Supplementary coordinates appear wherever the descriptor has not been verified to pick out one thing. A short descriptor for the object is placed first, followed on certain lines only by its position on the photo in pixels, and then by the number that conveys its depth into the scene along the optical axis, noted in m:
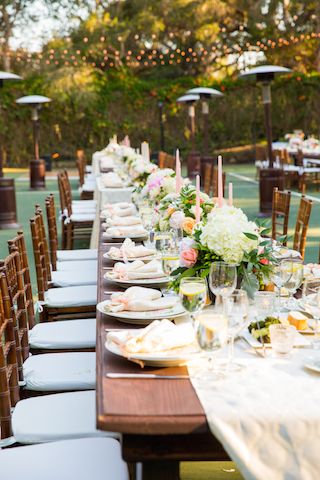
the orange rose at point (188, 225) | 3.24
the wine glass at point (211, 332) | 1.97
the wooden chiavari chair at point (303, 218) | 5.23
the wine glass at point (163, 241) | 3.28
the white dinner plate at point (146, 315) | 2.54
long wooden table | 1.81
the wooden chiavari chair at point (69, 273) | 4.75
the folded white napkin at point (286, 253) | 3.60
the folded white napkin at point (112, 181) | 8.60
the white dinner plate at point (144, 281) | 3.11
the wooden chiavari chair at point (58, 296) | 4.24
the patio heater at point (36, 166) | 17.47
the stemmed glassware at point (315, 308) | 2.33
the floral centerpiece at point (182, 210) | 3.34
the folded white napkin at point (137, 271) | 3.18
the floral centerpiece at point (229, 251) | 2.67
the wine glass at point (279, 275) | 2.73
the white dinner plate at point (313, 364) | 2.10
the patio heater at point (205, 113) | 19.28
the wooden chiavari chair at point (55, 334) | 3.46
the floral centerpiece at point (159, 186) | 4.91
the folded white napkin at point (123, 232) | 4.57
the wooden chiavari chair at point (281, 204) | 6.07
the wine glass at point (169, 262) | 2.87
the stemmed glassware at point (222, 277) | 2.48
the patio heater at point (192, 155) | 20.78
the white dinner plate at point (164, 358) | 2.11
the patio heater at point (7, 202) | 11.18
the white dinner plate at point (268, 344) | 2.31
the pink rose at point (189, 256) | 2.71
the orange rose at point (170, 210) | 3.66
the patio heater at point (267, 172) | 11.91
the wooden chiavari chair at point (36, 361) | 2.98
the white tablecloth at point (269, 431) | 1.80
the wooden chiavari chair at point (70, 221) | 8.37
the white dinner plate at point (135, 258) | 3.63
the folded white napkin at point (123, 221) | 5.05
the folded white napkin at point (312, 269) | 3.23
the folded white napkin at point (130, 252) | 3.66
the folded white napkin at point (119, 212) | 5.54
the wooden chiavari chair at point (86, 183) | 11.36
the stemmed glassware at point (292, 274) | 2.73
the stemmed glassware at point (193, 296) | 2.29
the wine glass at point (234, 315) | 2.12
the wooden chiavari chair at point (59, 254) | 5.38
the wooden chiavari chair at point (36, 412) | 2.52
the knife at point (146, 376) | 2.08
